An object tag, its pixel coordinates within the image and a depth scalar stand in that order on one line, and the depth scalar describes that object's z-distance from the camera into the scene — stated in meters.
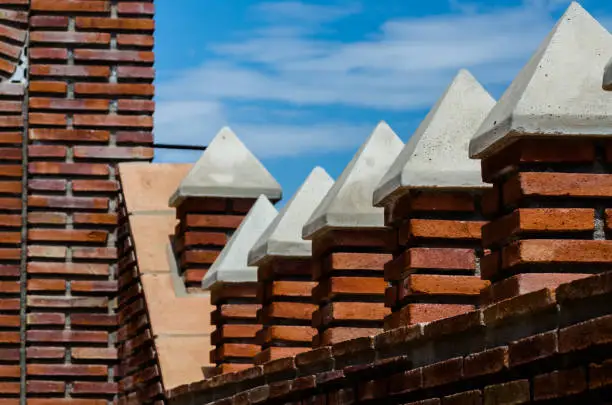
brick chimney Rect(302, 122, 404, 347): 11.71
